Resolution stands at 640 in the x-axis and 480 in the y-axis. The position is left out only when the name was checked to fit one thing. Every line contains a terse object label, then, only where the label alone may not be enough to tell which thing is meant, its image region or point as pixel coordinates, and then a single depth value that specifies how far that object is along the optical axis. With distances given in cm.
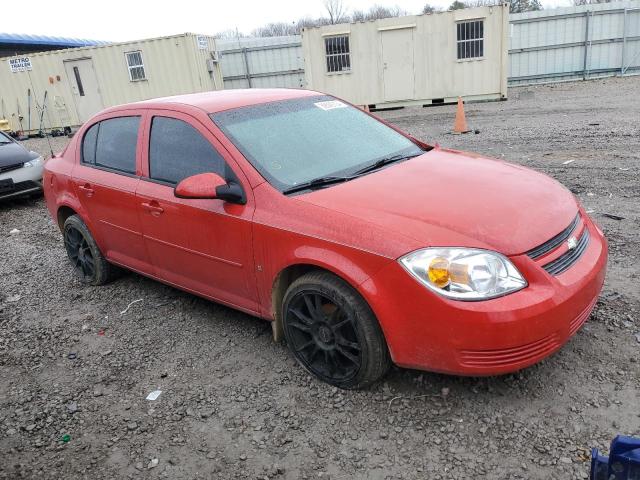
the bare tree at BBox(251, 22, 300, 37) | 6562
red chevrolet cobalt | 259
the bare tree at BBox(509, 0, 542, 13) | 4153
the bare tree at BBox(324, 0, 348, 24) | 5894
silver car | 866
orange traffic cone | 1168
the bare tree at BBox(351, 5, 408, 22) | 6281
